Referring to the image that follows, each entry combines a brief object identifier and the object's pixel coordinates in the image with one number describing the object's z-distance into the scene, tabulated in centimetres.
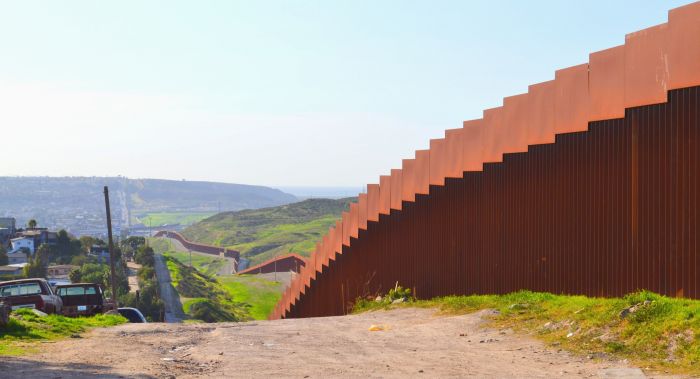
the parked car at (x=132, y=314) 2898
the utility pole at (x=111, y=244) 4508
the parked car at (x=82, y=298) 2753
